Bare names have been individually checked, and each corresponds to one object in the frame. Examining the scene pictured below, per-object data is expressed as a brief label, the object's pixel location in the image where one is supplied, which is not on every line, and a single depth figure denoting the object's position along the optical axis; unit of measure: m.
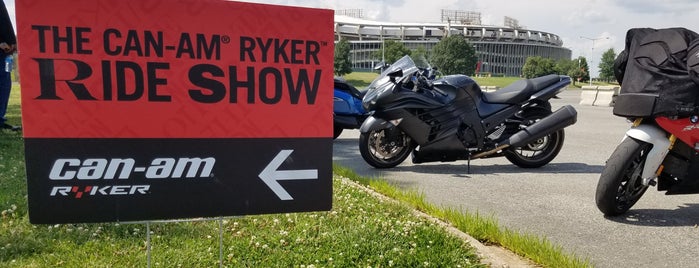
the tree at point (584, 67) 91.71
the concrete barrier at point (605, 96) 21.85
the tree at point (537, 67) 92.94
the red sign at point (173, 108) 2.06
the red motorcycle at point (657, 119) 3.71
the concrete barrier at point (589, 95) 23.17
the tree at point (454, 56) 83.06
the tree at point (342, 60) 72.19
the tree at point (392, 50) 82.59
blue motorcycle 8.42
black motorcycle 5.88
